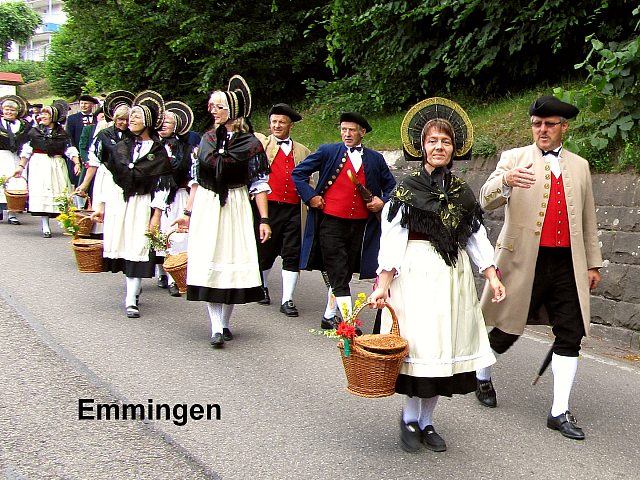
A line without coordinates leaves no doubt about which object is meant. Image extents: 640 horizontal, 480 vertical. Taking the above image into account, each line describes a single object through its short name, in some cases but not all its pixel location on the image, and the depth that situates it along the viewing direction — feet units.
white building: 292.88
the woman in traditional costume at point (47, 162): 42.60
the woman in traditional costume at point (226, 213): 21.79
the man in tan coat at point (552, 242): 16.65
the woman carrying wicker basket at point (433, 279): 14.53
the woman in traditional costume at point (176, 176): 29.84
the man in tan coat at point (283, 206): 27.71
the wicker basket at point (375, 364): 13.79
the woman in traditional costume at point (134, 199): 25.48
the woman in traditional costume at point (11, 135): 47.19
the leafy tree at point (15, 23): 236.22
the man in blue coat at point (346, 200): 24.35
